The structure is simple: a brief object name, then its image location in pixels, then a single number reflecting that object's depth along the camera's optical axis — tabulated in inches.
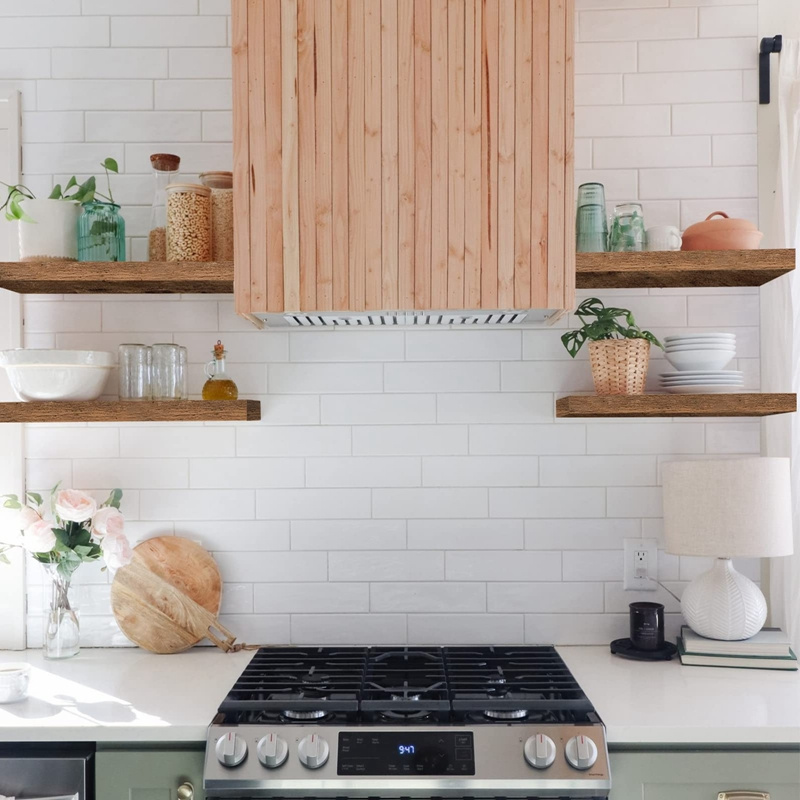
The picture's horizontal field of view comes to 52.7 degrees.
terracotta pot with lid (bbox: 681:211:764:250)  80.4
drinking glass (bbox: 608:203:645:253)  82.2
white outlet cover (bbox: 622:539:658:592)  91.5
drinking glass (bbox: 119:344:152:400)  85.2
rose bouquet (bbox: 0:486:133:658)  85.4
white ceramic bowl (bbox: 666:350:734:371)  83.4
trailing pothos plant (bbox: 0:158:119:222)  81.0
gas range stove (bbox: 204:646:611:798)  65.3
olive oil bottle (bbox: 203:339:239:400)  85.5
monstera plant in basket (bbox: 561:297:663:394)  82.5
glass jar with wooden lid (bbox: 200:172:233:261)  82.7
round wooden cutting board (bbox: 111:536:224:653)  88.7
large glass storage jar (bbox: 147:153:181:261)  83.7
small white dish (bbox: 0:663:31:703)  72.9
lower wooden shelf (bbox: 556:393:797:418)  81.0
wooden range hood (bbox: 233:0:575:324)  73.4
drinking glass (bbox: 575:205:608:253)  81.4
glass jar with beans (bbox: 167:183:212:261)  81.1
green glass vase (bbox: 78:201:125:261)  83.0
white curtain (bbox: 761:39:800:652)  88.4
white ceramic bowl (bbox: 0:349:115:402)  81.7
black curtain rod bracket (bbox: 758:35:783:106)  89.5
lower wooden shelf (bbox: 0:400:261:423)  82.4
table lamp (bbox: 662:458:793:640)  79.7
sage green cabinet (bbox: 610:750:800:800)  67.1
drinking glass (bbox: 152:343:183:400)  85.5
